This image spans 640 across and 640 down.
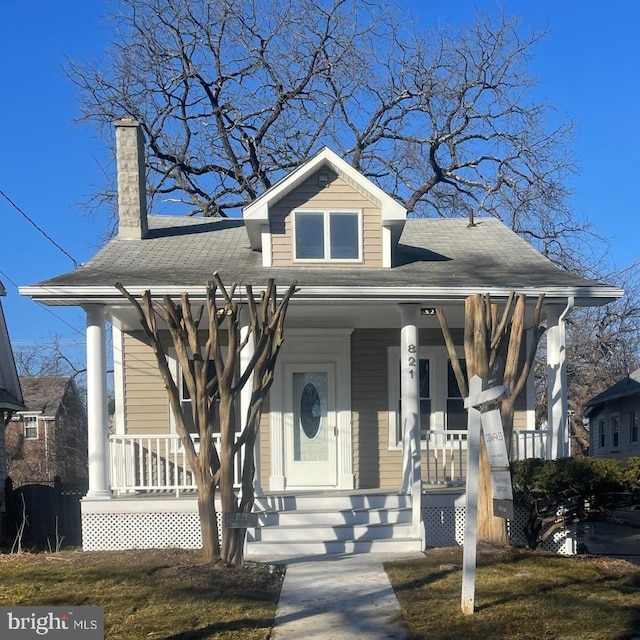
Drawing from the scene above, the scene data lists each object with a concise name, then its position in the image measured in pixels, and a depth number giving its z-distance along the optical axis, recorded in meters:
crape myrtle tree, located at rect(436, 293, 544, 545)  8.17
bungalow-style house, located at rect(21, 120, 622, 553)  9.72
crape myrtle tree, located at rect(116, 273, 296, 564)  7.74
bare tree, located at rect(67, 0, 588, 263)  23.73
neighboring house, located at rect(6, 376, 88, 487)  27.88
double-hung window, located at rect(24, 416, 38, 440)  32.16
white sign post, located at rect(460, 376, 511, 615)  5.84
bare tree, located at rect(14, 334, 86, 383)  42.22
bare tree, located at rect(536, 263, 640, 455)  27.27
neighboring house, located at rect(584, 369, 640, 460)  21.40
